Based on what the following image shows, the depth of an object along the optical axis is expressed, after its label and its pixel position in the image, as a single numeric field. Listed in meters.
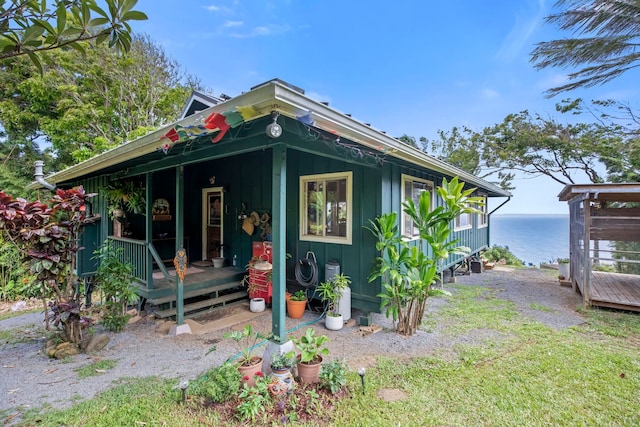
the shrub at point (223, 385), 2.42
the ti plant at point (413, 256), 3.81
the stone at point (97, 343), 3.67
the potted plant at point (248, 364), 2.55
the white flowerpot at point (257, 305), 4.97
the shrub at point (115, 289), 4.36
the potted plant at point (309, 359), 2.62
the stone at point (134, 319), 4.77
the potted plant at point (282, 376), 2.46
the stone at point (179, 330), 4.16
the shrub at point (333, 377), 2.57
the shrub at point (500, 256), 13.06
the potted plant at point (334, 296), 4.20
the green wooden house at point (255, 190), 2.78
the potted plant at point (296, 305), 4.66
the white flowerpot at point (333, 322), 4.19
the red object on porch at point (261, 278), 5.10
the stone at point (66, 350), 3.53
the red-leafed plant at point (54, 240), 3.34
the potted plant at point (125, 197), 5.56
